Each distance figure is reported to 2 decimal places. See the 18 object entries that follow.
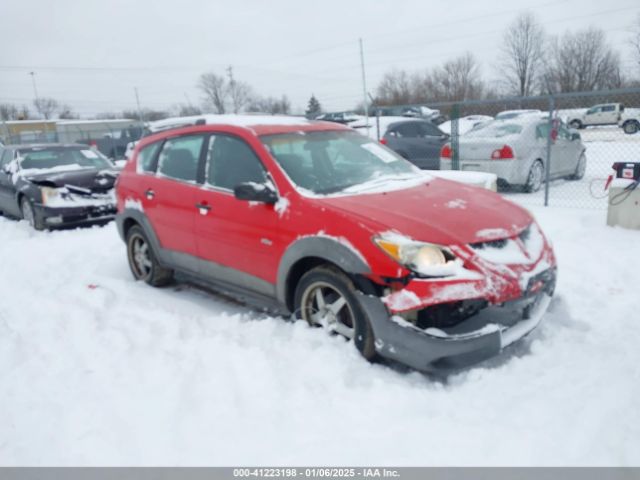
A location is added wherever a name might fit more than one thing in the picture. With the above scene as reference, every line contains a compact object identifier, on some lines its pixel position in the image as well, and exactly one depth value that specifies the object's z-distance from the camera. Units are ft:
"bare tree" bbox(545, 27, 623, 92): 148.92
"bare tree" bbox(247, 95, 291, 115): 211.41
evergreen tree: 226.25
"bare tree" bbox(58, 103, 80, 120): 285.84
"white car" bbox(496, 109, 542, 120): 34.05
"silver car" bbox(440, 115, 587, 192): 29.53
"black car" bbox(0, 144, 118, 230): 26.22
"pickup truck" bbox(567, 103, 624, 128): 77.36
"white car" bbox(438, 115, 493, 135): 53.75
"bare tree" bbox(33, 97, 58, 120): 274.16
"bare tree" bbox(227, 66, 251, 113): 224.94
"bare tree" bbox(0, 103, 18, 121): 258.84
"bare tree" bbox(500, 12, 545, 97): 193.47
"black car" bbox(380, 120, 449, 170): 37.73
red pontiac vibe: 9.74
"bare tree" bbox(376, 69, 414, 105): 192.34
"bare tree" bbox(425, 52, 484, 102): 204.03
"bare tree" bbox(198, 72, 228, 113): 225.56
